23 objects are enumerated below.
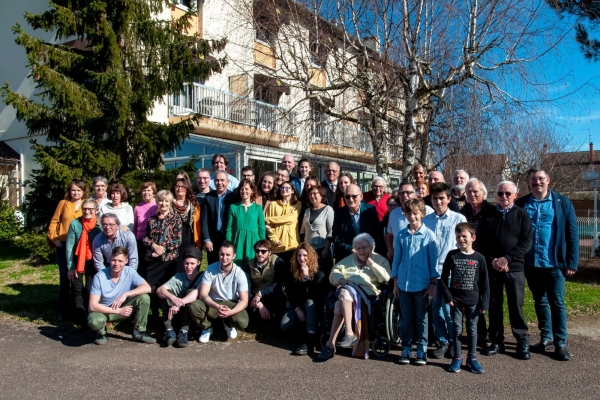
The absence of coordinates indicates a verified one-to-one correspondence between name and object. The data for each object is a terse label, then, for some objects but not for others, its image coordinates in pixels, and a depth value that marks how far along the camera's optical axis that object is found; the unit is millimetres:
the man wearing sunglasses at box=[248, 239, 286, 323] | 6113
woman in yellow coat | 6551
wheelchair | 5312
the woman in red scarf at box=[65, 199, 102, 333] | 6504
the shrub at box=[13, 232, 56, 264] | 10266
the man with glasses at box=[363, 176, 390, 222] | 6785
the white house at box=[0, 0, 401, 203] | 12422
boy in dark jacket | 4953
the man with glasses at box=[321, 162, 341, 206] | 7117
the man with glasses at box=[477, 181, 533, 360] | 5215
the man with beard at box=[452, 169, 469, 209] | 6254
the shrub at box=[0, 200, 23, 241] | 15035
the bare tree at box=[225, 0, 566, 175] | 10296
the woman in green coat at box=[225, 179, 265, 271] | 6418
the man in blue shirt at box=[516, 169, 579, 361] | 5324
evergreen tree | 9867
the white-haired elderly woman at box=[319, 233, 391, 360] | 5340
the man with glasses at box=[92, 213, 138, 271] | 6215
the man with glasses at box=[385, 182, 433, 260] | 5832
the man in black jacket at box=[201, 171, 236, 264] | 6727
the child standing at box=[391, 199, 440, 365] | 5191
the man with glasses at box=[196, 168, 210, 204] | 7051
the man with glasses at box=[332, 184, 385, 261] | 6091
